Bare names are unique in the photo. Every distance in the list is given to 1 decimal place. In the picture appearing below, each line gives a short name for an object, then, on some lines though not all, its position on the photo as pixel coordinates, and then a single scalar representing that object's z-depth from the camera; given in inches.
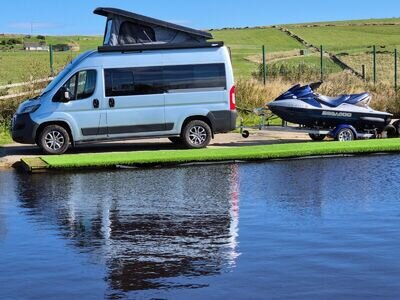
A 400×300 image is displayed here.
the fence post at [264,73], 1115.3
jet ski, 750.5
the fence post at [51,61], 954.5
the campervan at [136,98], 681.6
